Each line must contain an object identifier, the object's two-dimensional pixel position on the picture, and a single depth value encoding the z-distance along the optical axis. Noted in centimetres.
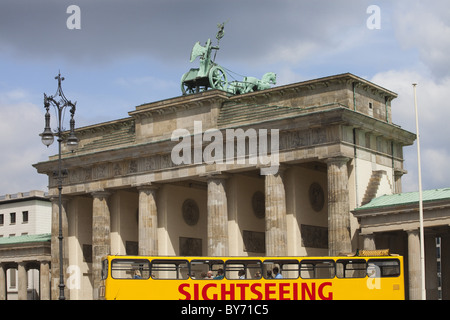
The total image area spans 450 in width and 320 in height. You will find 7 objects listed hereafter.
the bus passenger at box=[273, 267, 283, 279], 3665
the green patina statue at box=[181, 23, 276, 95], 6431
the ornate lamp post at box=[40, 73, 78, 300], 3980
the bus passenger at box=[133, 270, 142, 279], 3703
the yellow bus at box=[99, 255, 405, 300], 3638
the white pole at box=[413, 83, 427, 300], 4211
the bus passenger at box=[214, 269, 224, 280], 3659
